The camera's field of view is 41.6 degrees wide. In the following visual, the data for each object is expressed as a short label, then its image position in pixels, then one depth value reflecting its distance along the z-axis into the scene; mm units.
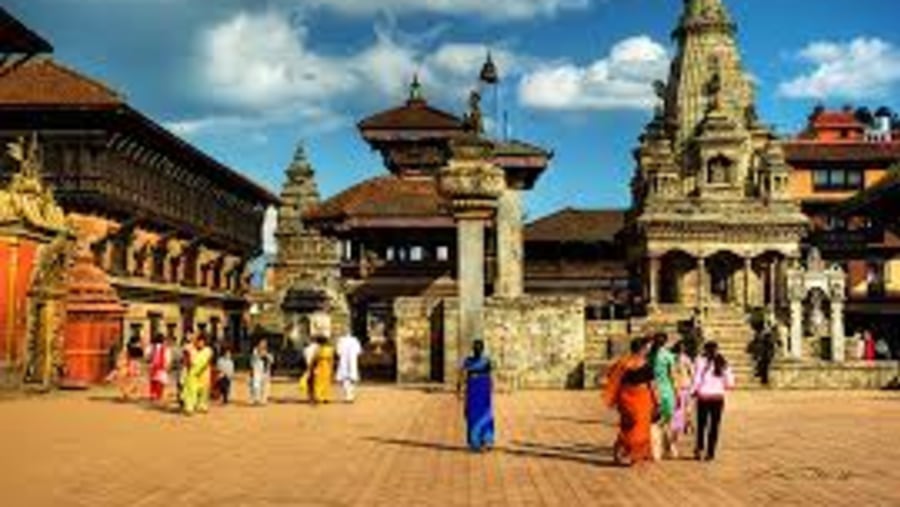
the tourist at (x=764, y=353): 31344
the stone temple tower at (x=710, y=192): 51344
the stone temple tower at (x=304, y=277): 40750
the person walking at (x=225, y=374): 24234
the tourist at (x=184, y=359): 21438
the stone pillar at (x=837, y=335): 32969
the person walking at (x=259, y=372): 23062
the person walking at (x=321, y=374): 23391
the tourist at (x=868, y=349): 34844
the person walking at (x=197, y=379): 20859
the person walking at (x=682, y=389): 15125
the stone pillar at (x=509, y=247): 32531
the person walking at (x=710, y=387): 13797
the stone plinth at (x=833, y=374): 30391
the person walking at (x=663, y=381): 14031
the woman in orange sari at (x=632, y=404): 13039
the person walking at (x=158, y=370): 24125
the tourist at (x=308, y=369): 23531
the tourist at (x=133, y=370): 25156
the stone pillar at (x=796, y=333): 33656
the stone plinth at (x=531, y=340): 28531
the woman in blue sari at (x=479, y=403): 14656
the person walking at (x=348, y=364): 24203
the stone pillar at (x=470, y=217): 26297
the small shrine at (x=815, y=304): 33250
